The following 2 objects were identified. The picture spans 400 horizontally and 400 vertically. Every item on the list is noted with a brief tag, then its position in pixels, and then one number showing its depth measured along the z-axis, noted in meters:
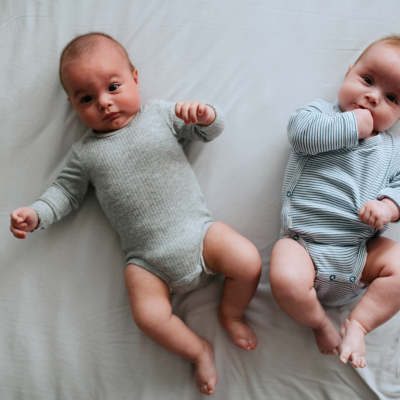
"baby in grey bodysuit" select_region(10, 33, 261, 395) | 0.93
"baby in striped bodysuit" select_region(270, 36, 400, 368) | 0.85
